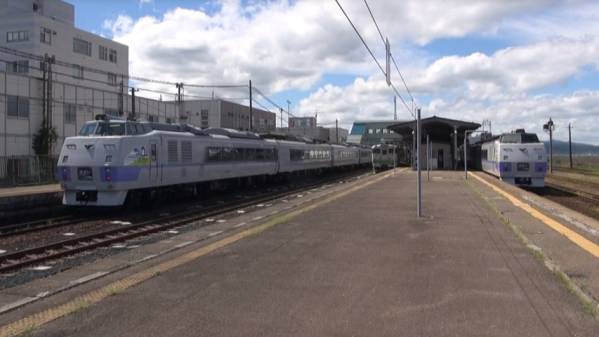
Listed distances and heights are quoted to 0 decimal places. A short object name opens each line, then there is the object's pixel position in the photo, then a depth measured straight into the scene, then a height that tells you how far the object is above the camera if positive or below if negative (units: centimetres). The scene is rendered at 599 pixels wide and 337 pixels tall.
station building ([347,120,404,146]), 10529 +776
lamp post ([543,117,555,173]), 5650 +425
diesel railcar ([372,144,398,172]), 5416 +144
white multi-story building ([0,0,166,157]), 3759 +928
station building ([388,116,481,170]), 4628 +345
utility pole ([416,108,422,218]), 1301 +26
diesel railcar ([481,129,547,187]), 2936 +52
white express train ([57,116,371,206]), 1612 +43
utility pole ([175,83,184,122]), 4348 +645
